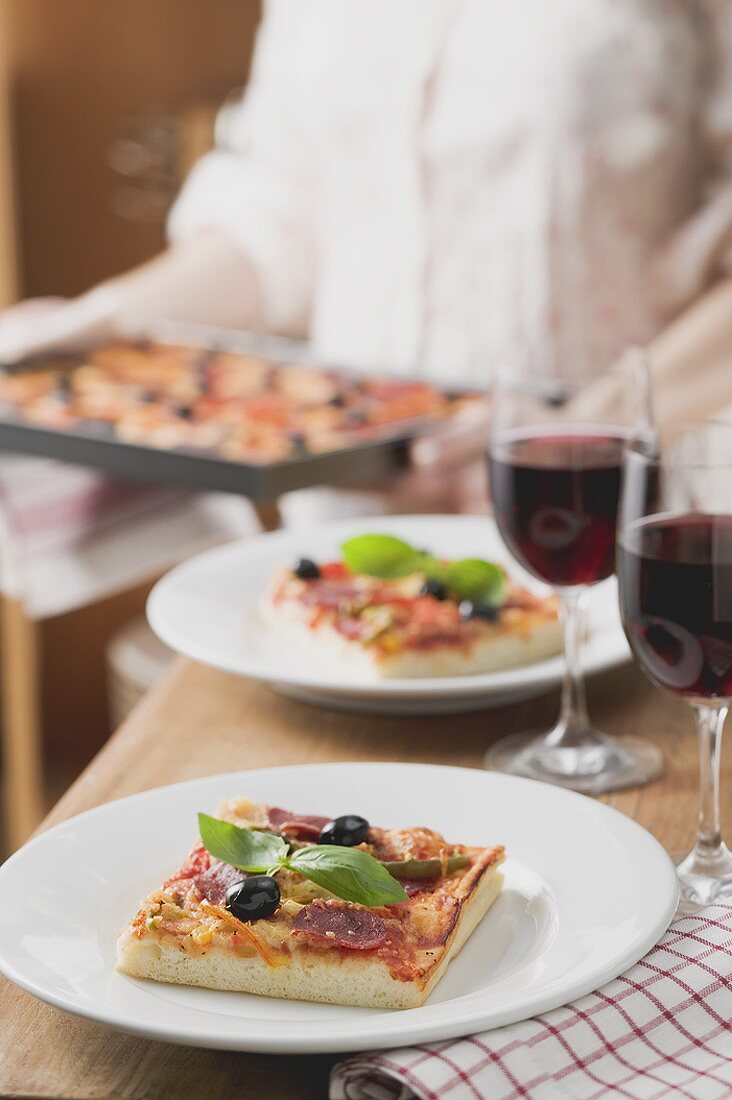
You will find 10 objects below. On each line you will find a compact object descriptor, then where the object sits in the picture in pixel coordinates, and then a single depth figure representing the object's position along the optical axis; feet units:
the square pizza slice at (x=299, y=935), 3.12
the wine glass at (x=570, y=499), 3.96
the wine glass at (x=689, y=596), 3.36
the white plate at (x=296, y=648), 4.07
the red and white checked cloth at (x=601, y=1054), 2.99
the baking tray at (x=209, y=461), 6.02
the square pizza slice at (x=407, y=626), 4.29
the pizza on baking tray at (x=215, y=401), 6.86
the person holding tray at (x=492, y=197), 7.09
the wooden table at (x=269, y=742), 3.19
